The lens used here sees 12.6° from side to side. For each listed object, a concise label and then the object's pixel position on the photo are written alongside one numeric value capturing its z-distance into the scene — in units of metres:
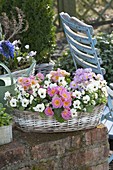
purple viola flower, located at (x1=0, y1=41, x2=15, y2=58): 3.19
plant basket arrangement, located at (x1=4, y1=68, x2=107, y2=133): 2.52
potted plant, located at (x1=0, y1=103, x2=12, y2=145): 2.47
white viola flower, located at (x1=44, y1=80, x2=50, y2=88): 2.62
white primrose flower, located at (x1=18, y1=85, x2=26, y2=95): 2.57
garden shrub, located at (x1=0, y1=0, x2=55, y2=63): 4.29
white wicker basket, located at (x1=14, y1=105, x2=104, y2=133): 2.55
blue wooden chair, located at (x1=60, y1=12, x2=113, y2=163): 3.15
